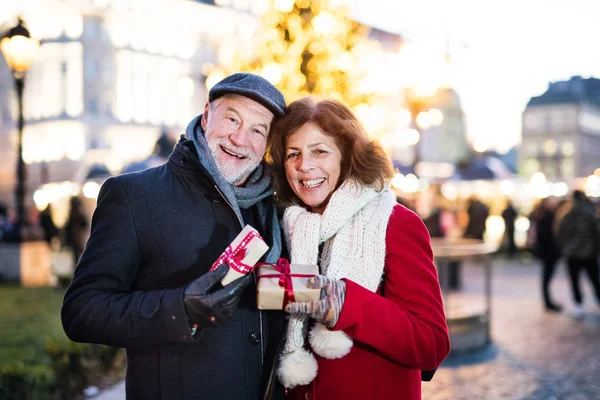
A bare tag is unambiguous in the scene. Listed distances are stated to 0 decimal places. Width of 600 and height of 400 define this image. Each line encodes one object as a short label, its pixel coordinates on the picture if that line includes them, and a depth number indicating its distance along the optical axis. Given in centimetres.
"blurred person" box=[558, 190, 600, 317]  986
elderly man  207
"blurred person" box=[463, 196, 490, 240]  1678
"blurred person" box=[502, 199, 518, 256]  1886
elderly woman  236
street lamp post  1114
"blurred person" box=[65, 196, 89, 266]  1495
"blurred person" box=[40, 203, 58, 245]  1655
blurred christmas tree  734
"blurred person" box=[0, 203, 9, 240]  1944
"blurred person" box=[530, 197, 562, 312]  1079
